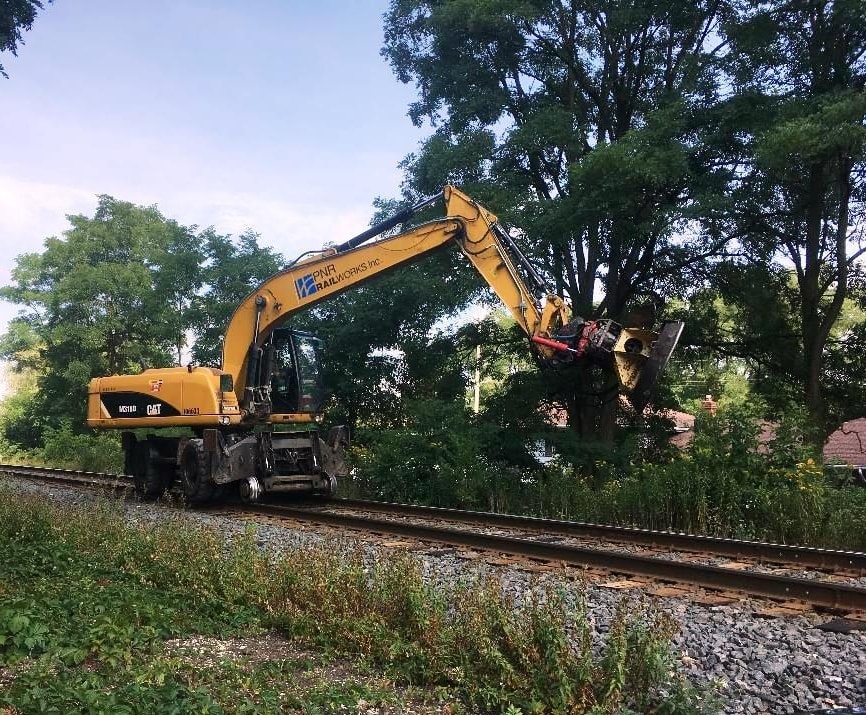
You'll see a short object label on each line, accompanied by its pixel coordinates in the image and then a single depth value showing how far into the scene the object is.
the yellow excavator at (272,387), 12.09
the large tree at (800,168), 12.88
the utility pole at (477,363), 17.89
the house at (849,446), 29.92
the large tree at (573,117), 14.53
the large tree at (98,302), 33.94
